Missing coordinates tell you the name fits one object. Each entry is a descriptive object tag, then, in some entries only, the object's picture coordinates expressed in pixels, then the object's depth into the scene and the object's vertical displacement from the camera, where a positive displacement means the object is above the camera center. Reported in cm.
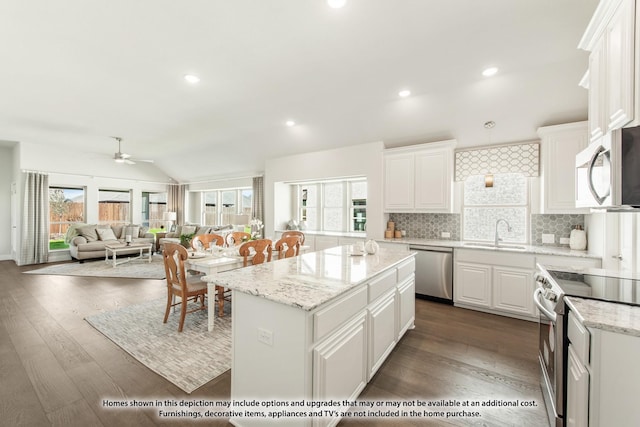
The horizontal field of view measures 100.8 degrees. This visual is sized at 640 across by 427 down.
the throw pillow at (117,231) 795 -51
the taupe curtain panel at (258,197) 720 +48
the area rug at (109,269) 561 -126
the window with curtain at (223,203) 845 +37
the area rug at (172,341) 229 -134
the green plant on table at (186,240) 405 -40
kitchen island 144 -75
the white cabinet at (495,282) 336 -90
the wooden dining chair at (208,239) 426 -42
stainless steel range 145 -52
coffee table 649 -90
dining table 304 -60
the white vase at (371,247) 289 -36
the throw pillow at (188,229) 825 -47
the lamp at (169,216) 891 -6
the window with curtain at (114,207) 822 +23
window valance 379 +84
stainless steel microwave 126 +23
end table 853 -74
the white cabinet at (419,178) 420 +62
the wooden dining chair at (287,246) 394 -47
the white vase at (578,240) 336 -31
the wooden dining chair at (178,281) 301 -80
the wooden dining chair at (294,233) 505 -39
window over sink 404 +13
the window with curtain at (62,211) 735 +8
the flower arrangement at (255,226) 491 -23
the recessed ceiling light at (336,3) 192 +155
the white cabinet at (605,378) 108 -70
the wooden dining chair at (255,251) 341 -47
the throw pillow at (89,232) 711 -50
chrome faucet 383 -21
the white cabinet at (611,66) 145 +93
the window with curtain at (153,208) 931 +22
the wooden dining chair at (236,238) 458 -43
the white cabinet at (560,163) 325 +66
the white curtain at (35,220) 646 -16
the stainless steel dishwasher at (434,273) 394 -88
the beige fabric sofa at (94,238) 682 -67
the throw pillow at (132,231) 790 -51
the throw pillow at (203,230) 788 -47
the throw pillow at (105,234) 737 -56
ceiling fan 584 +128
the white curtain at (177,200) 955 +52
